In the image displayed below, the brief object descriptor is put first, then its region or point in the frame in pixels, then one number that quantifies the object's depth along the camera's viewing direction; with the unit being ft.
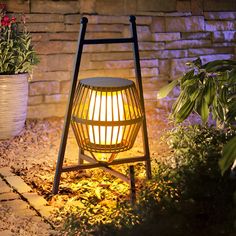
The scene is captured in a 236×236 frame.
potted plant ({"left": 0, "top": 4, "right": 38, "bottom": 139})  15.29
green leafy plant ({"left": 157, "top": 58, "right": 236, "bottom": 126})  10.33
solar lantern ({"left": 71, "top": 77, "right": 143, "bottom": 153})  10.80
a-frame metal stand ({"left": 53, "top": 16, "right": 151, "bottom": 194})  10.94
